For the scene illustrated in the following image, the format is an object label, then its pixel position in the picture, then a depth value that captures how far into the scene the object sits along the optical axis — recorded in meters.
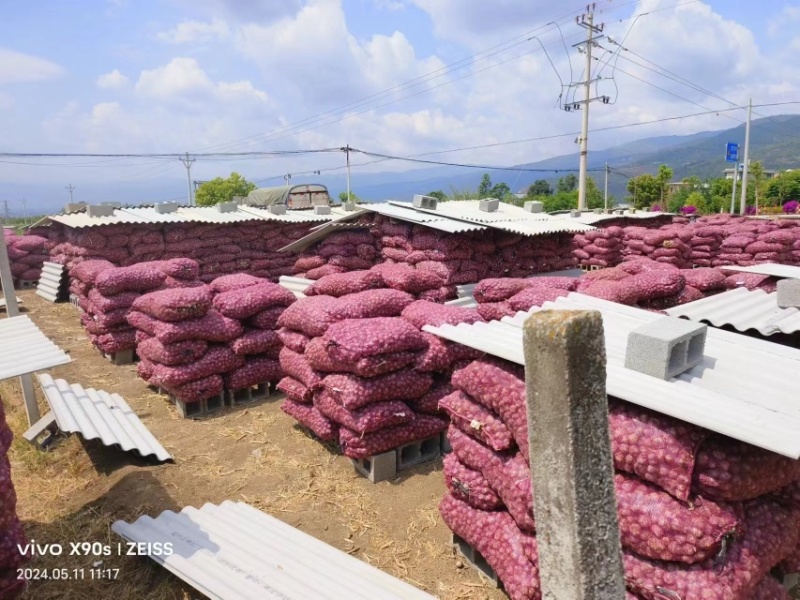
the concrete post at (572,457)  1.17
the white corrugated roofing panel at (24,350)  3.62
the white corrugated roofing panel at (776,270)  6.43
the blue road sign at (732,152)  33.12
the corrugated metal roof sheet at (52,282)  13.41
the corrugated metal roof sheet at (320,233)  10.62
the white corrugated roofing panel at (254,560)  2.94
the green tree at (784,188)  39.16
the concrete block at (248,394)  6.64
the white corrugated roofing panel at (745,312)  4.47
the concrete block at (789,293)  5.04
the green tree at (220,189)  38.69
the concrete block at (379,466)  4.79
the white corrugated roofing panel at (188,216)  11.53
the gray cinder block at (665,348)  2.86
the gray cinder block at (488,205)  13.96
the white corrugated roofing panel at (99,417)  4.61
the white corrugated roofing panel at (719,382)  2.23
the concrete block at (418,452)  5.06
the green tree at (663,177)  39.67
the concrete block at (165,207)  13.51
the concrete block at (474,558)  3.51
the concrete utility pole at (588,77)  25.19
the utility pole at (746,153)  29.88
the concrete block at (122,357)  8.36
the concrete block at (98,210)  12.16
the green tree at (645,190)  39.78
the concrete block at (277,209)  14.98
